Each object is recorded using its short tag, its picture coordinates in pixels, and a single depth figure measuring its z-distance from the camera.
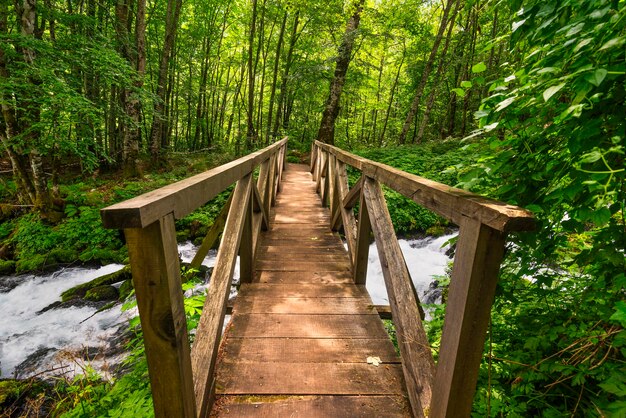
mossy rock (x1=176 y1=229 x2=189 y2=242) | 8.67
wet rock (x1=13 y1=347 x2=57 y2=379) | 4.49
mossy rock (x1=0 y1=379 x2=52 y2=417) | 3.64
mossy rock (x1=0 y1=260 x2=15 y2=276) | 7.02
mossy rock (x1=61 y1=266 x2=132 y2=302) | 6.27
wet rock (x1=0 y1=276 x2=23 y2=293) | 6.54
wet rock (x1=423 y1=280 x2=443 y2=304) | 6.32
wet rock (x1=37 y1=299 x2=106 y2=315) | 6.02
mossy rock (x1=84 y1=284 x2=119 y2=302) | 6.17
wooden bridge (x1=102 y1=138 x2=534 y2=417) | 1.17
